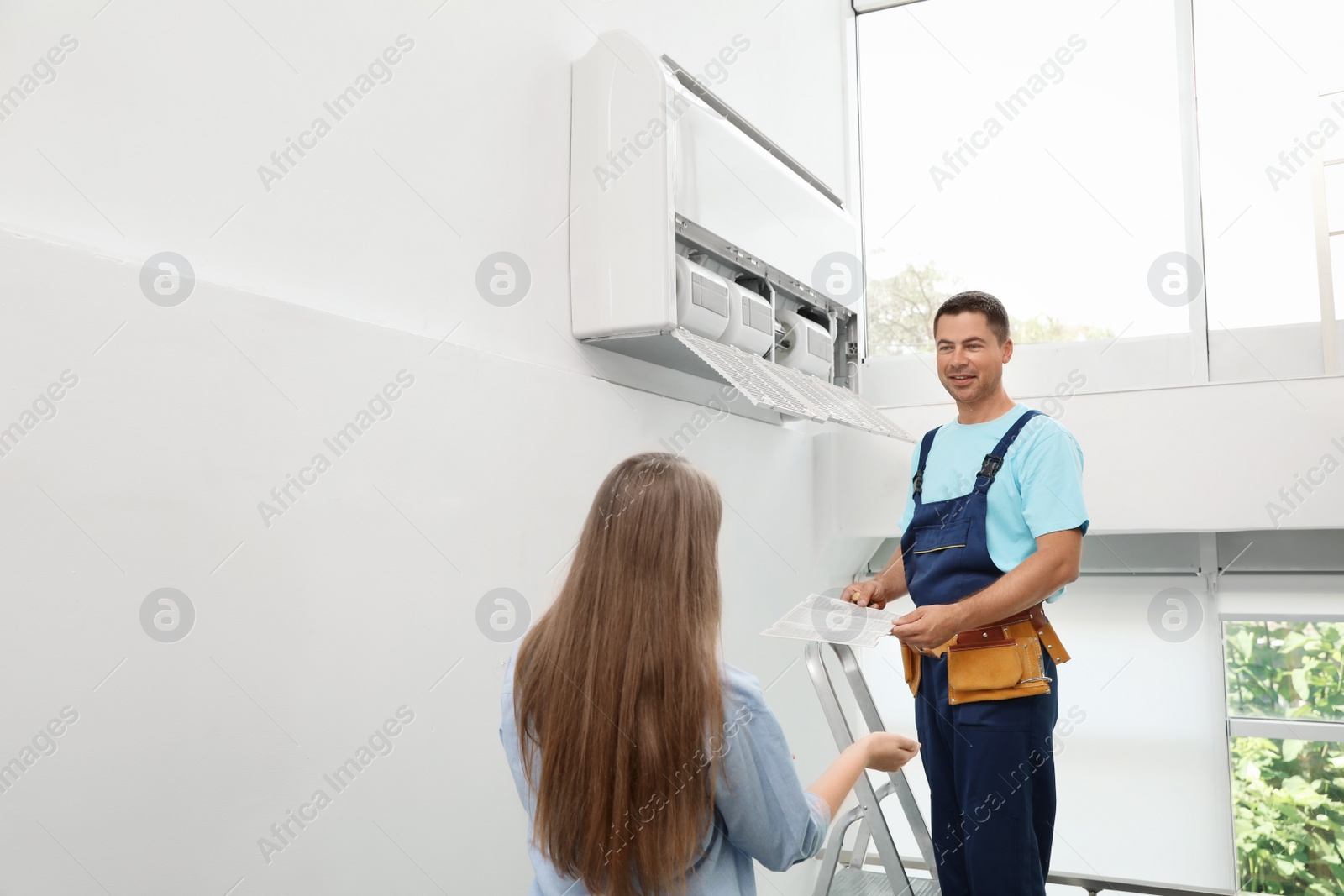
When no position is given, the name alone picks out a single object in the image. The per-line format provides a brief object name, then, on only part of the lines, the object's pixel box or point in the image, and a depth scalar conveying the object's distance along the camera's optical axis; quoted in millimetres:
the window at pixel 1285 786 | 3012
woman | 975
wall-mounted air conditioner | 1889
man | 1682
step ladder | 1694
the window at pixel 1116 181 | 3043
